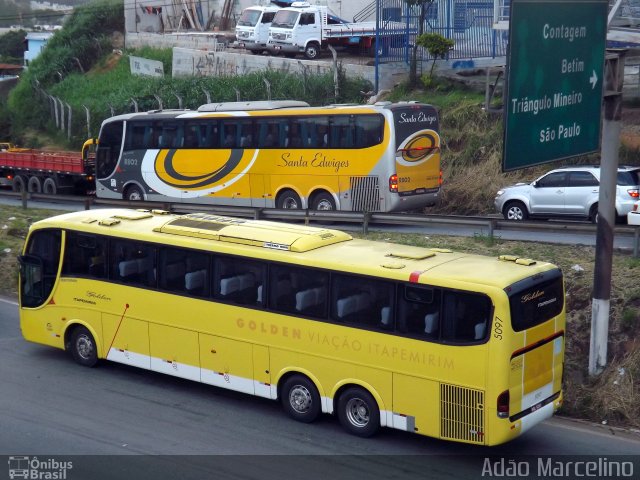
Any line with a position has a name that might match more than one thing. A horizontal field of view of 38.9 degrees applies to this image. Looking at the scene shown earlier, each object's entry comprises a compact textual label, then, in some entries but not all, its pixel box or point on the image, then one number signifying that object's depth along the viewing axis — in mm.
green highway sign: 11125
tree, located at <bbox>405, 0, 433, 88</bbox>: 35562
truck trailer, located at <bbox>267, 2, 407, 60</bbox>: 42875
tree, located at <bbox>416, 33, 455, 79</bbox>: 34812
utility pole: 13234
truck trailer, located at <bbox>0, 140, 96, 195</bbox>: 34250
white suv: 22406
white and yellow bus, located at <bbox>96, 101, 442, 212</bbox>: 24328
